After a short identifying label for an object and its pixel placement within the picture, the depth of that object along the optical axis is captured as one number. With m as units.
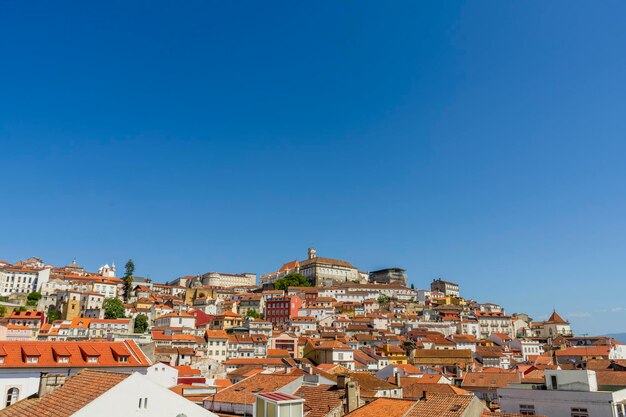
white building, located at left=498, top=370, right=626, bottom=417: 26.36
